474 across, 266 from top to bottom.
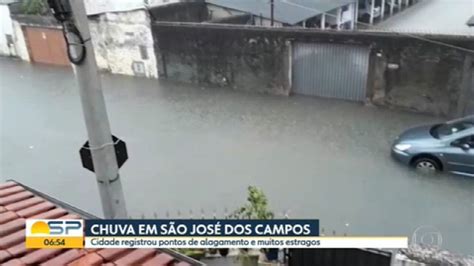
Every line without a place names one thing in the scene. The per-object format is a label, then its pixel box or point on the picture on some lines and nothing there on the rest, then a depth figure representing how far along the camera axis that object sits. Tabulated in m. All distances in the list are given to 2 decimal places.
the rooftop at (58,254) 3.73
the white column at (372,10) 24.50
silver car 8.95
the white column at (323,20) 19.54
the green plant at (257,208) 5.71
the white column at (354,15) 22.83
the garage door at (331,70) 13.30
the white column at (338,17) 20.66
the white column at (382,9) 26.98
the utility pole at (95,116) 3.26
